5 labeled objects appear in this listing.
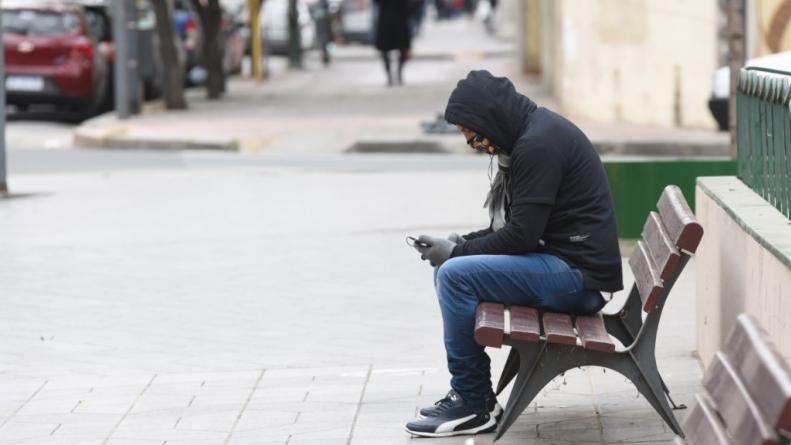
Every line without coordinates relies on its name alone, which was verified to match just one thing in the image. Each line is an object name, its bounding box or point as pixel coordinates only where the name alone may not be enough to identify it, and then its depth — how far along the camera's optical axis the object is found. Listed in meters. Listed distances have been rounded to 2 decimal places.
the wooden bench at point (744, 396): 5.72
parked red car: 44.09
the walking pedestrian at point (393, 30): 55.47
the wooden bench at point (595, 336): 10.80
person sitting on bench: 11.19
